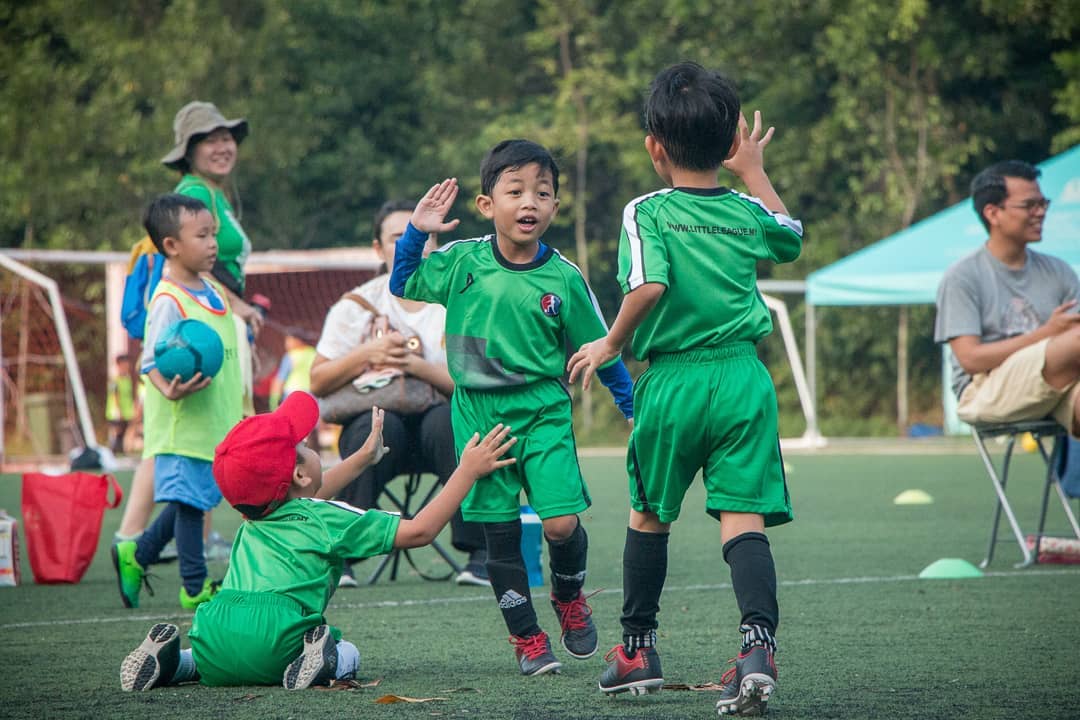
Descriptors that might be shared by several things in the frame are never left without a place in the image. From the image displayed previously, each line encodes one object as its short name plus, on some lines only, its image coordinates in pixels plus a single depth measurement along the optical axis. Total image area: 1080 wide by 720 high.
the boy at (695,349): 7.25
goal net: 38.25
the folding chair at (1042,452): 12.95
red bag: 13.62
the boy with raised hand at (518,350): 8.33
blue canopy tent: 32.41
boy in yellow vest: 11.41
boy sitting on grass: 7.74
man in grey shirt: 12.67
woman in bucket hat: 13.40
